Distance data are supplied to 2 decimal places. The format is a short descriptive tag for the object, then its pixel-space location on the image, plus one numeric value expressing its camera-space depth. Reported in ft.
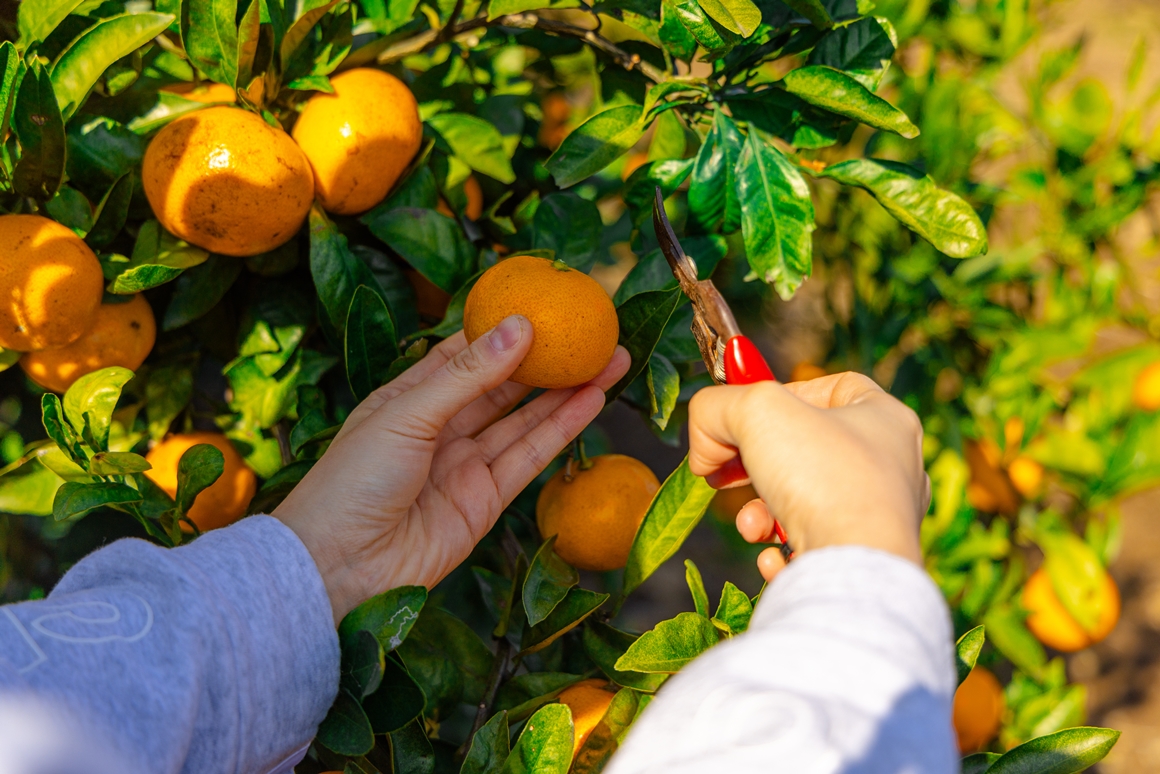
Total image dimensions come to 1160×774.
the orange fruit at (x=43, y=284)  2.68
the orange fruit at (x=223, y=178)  2.76
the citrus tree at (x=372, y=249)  2.76
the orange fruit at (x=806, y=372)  5.55
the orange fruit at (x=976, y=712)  4.68
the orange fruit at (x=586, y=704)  2.90
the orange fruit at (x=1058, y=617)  5.16
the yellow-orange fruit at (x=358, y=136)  2.99
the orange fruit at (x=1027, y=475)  5.44
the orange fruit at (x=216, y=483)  3.29
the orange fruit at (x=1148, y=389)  5.54
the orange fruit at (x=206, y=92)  3.13
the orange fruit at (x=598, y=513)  3.31
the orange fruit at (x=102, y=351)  3.03
